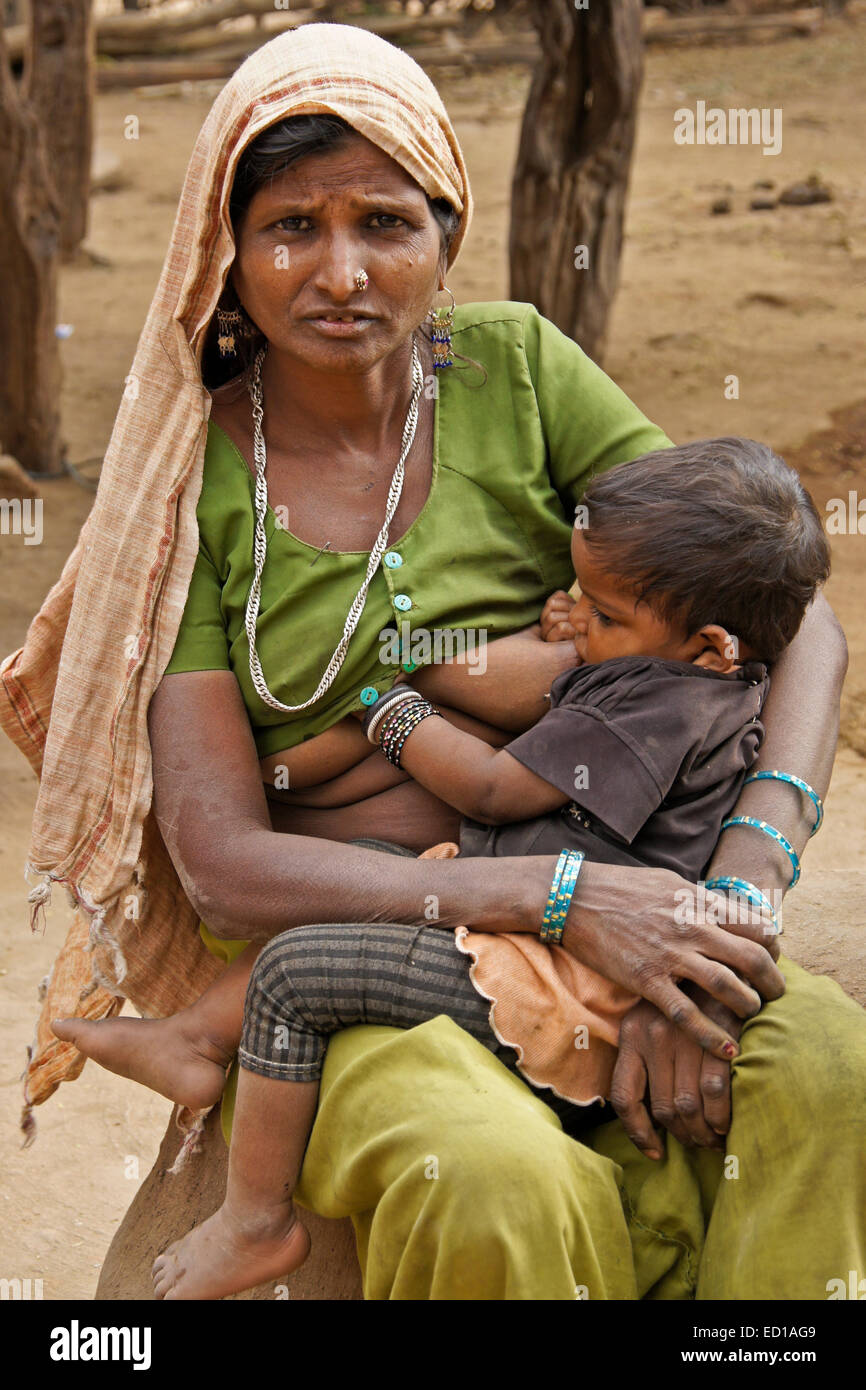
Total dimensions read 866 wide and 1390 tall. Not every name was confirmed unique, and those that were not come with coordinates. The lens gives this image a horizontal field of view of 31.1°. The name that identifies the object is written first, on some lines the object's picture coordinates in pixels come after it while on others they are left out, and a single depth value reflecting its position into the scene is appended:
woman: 1.96
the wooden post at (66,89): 9.60
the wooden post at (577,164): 7.31
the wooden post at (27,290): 7.29
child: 2.13
